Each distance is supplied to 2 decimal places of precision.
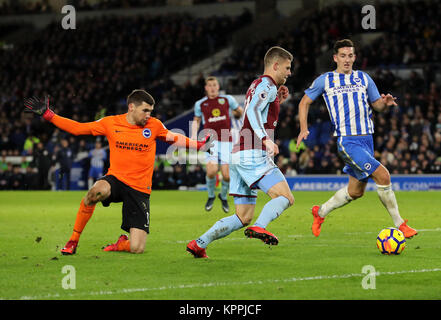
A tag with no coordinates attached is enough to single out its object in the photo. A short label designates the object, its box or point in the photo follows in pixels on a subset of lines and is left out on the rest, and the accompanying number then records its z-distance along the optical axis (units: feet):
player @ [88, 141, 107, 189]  176.65
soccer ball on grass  55.52
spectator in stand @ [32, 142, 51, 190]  183.83
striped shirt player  61.77
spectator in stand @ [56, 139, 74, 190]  180.96
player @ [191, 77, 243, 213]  100.22
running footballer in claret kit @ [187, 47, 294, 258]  51.06
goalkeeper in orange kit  56.97
